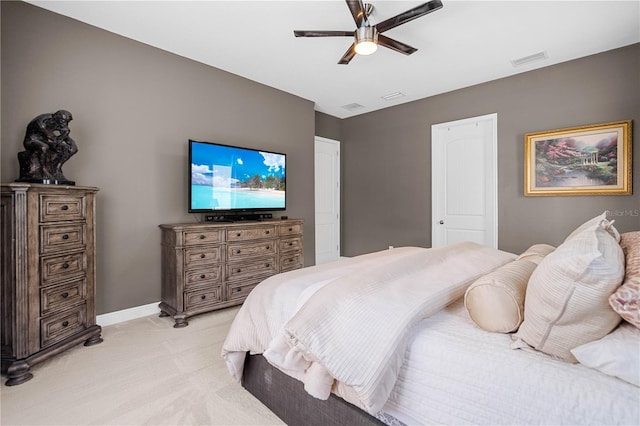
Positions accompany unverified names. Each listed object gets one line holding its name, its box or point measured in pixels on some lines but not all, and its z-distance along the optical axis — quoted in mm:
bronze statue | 2178
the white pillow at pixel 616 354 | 789
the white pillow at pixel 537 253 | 1725
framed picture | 3131
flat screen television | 3225
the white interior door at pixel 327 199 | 5363
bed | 838
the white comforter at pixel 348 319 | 1021
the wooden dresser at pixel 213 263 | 2869
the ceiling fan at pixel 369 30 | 2140
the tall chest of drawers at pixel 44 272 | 1935
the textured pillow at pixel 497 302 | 1058
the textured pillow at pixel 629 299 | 834
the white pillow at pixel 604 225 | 1345
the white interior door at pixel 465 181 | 4023
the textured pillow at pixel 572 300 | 858
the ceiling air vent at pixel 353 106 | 4914
